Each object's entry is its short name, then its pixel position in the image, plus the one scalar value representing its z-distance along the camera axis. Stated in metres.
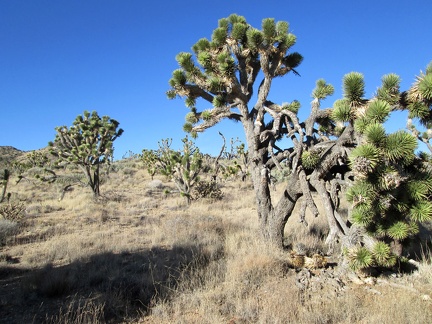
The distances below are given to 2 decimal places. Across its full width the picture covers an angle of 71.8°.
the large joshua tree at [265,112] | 5.17
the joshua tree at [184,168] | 14.47
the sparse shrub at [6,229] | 8.00
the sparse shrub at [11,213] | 9.80
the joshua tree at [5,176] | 11.80
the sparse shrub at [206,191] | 14.76
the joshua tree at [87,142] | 15.11
